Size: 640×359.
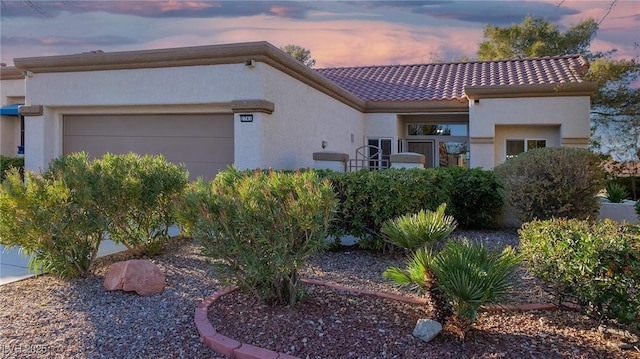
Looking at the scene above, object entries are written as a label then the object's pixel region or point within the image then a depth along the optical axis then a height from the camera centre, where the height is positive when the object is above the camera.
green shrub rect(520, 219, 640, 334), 3.77 -0.75
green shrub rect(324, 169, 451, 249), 7.26 -0.30
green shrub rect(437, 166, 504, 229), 9.73 -0.39
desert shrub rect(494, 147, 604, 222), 8.40 -0.07
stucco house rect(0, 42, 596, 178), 10.15 +1.92
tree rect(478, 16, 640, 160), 18.50 +3.64
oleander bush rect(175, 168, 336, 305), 4.29 -0.44
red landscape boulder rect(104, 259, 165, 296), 5.38 -1.19
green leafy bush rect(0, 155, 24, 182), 13.52 +0.46
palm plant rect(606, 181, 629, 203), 11.46 -0.34
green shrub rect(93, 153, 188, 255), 6.41 -0.26
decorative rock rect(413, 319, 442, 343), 3.95 -1.31
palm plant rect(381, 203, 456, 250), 4.82 -0.54
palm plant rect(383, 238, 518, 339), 3.76 -0.83
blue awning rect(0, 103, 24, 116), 16.25 +2.41
